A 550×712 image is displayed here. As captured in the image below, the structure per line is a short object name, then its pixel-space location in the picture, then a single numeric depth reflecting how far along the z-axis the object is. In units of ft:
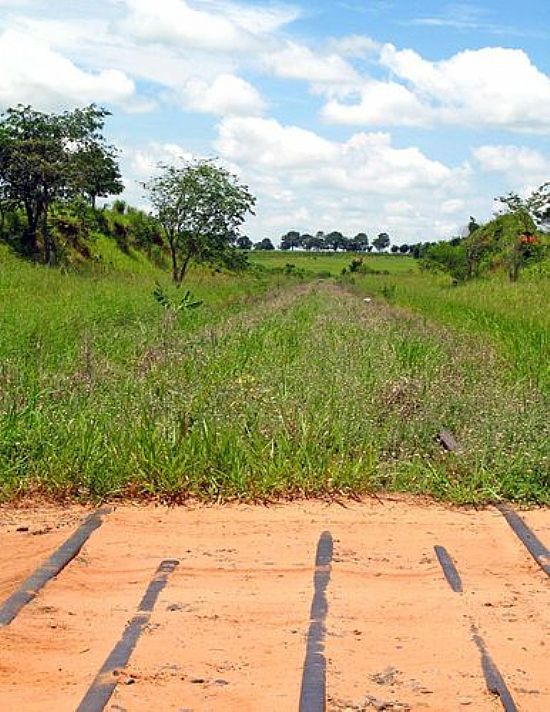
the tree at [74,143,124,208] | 87.51
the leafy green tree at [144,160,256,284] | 104.63
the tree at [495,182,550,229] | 114.62
